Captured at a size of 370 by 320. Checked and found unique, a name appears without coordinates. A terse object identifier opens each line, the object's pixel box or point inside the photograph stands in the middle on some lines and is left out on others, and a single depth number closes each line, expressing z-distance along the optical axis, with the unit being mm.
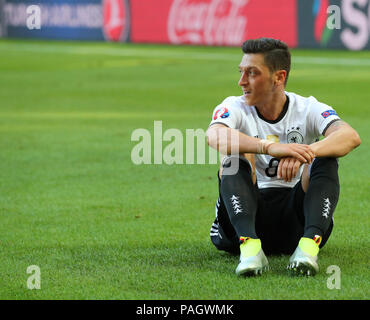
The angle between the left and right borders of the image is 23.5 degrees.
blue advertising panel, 34156
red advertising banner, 27016
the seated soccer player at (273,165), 5074
